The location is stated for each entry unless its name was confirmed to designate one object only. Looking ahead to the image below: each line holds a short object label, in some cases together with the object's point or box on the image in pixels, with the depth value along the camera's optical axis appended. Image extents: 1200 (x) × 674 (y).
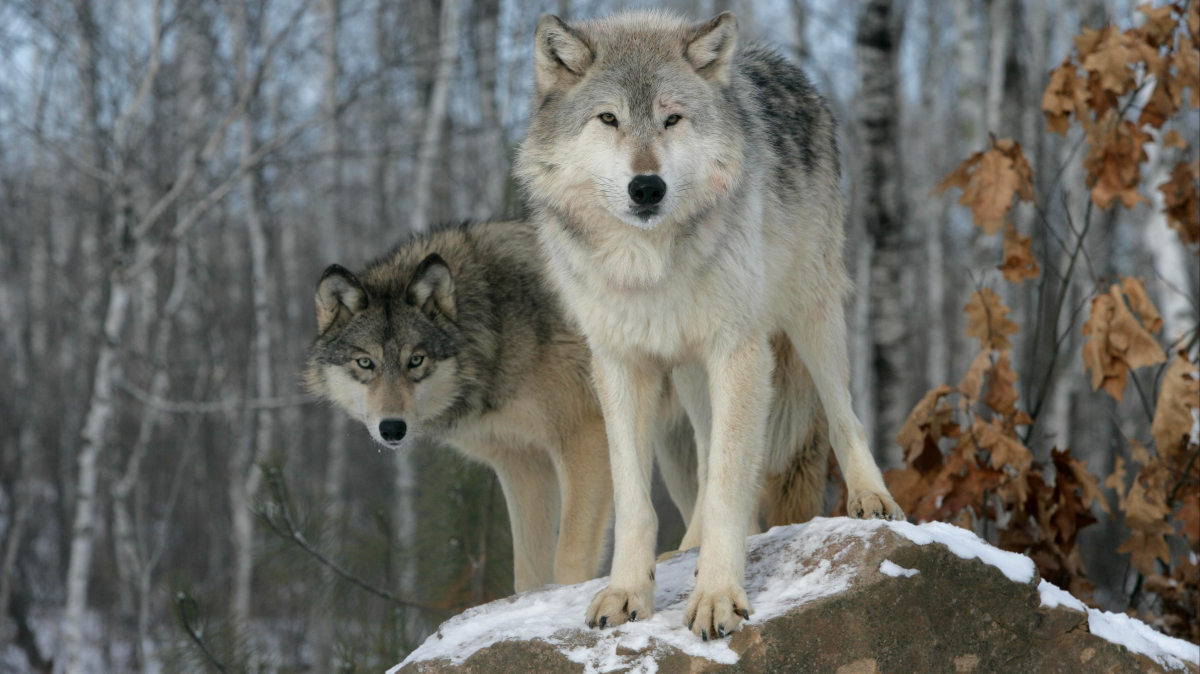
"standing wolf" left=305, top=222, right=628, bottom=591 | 8.88
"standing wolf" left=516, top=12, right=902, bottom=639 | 5.97
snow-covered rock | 5.78
